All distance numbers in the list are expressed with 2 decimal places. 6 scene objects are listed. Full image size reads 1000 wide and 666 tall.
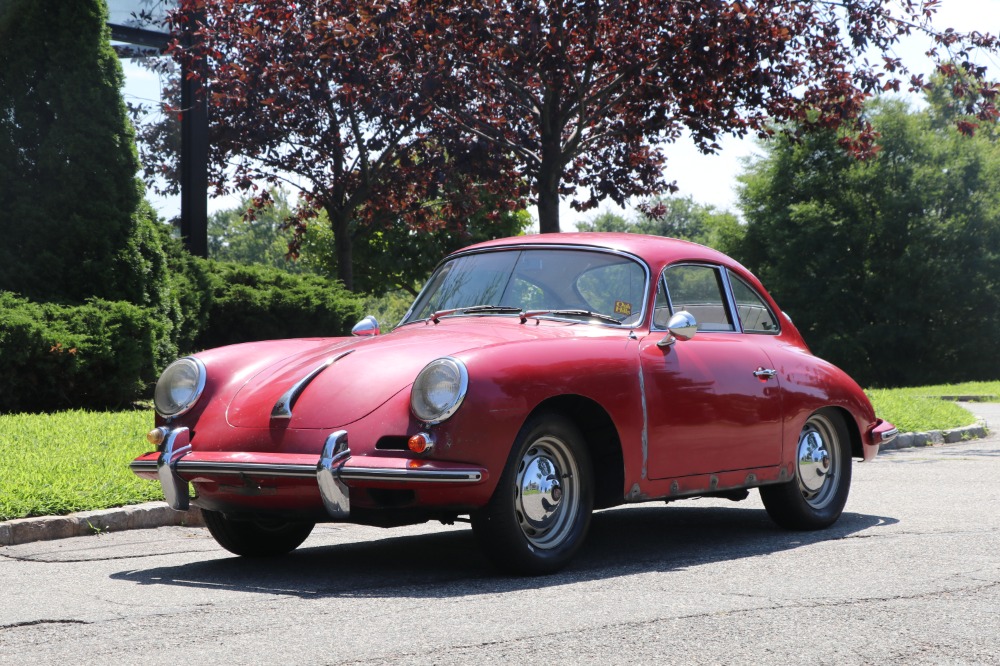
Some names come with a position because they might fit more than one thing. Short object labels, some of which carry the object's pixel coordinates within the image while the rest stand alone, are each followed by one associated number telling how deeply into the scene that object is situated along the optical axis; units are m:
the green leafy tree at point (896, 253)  39.59
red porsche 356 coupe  5.40
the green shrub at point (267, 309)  18.38
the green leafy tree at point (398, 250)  37.31
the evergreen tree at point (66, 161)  14.04
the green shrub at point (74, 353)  12.26
